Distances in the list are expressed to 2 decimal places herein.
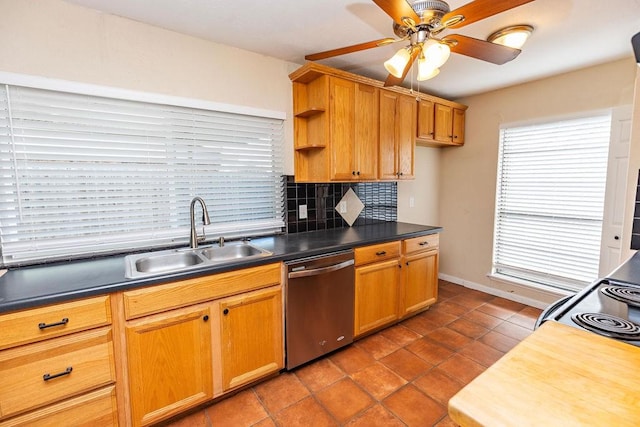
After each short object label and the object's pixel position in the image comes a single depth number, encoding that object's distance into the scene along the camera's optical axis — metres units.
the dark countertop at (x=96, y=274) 1.28
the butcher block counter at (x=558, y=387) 0.59
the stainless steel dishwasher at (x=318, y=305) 2.00
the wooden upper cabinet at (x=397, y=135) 2.76
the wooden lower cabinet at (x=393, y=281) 2.39
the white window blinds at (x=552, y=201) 2.72
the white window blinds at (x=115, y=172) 1.64
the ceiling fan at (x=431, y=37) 1.22
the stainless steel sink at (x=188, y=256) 1.77
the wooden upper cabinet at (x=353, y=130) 2.42
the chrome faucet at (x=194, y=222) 1.96
